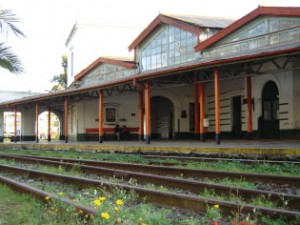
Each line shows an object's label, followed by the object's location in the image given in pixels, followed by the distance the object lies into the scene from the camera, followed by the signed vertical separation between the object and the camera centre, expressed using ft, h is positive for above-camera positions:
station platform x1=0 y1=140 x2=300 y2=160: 38.65 -2.47
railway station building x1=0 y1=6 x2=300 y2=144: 56.85 +8.01
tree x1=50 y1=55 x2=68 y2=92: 185.55 +25.22
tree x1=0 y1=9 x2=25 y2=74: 38.29 +6.91
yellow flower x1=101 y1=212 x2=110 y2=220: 12.96 -2.87
